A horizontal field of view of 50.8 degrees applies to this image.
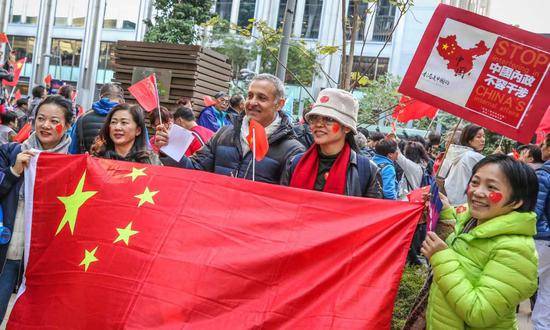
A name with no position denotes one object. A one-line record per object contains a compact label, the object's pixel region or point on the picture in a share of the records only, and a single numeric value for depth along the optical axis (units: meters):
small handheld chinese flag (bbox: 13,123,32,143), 4.35
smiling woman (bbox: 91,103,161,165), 3.89
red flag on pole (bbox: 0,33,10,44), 13.98
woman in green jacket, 2.46
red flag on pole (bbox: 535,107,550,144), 5.56
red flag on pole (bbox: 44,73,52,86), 16.25
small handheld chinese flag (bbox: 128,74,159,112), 4.73
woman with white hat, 3.35
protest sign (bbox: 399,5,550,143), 2.98
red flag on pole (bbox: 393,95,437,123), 6.55
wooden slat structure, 9.73
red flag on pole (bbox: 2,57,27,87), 11.92
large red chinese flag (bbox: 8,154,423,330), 2.79
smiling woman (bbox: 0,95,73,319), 3.56
